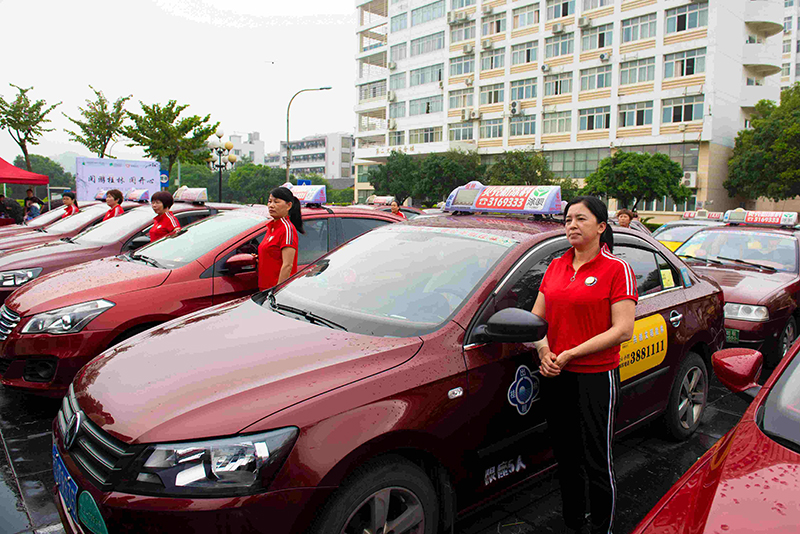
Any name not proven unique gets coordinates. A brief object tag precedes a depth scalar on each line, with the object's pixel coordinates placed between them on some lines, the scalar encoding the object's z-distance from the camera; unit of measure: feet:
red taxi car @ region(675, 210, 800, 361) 18.42
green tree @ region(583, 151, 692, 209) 114.62
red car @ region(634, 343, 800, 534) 4.67
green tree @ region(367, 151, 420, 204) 170.50
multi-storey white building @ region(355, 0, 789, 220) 131.54
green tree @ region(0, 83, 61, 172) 79.05
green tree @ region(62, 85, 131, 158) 89.20
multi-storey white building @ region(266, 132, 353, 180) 366.02
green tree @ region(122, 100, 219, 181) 79.30
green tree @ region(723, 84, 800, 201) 119.44
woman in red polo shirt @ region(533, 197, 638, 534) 8.13
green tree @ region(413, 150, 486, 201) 157.69
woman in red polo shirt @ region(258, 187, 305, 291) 14.38
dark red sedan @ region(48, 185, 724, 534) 6.10
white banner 54.39
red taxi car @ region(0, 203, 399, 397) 12.43
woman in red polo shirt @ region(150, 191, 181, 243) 19.74
